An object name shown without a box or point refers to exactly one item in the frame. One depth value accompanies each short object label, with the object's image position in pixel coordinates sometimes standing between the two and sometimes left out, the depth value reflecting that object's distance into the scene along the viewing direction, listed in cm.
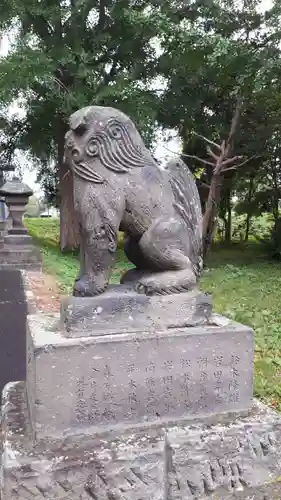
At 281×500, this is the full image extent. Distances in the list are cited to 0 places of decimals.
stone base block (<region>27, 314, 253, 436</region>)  194
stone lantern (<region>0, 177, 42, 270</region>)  856
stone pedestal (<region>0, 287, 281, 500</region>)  190
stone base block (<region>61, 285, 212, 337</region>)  206
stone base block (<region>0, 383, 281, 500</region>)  185
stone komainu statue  210
